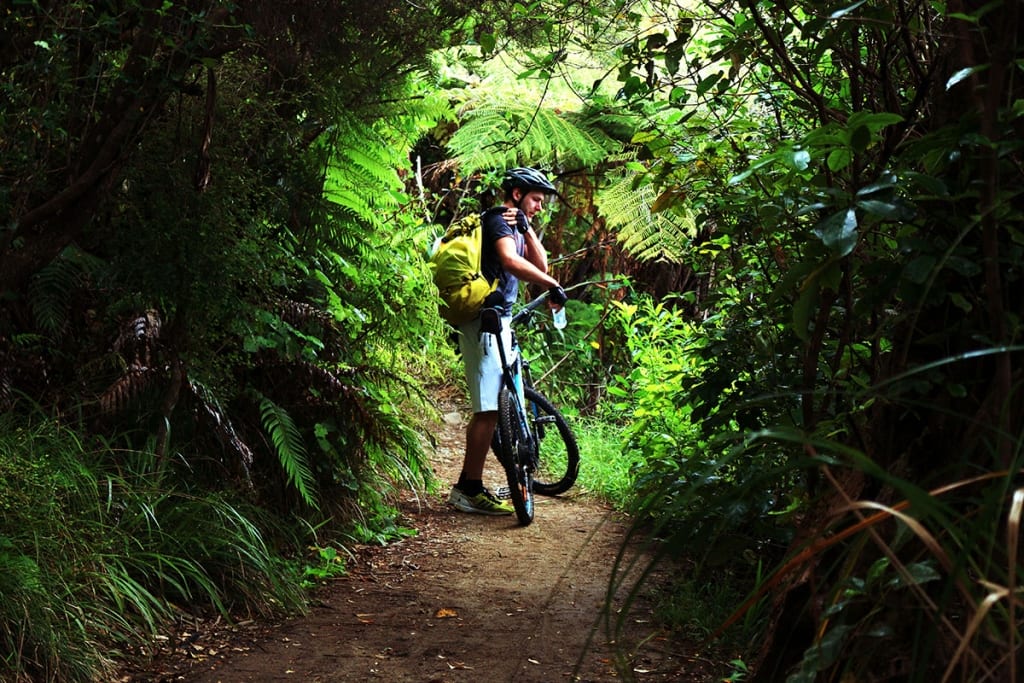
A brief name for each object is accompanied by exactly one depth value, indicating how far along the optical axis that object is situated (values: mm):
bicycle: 6207
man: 6328
